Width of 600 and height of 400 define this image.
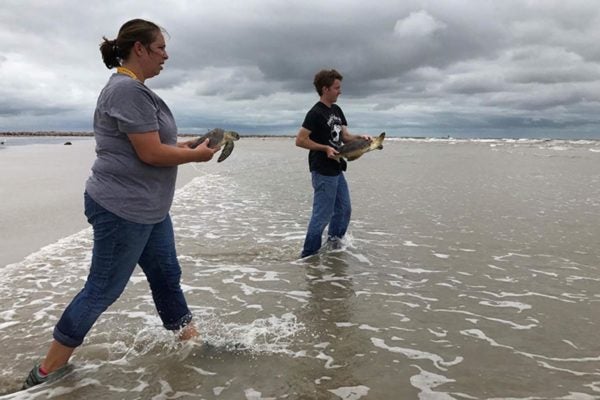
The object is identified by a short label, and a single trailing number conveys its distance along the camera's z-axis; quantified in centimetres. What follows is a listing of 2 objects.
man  639
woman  302
